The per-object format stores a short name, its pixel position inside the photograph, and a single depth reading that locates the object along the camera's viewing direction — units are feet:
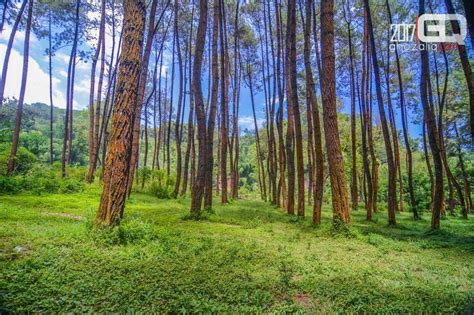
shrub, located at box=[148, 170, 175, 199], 42.70
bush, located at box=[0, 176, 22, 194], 28.32
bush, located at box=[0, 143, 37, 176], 40.09
